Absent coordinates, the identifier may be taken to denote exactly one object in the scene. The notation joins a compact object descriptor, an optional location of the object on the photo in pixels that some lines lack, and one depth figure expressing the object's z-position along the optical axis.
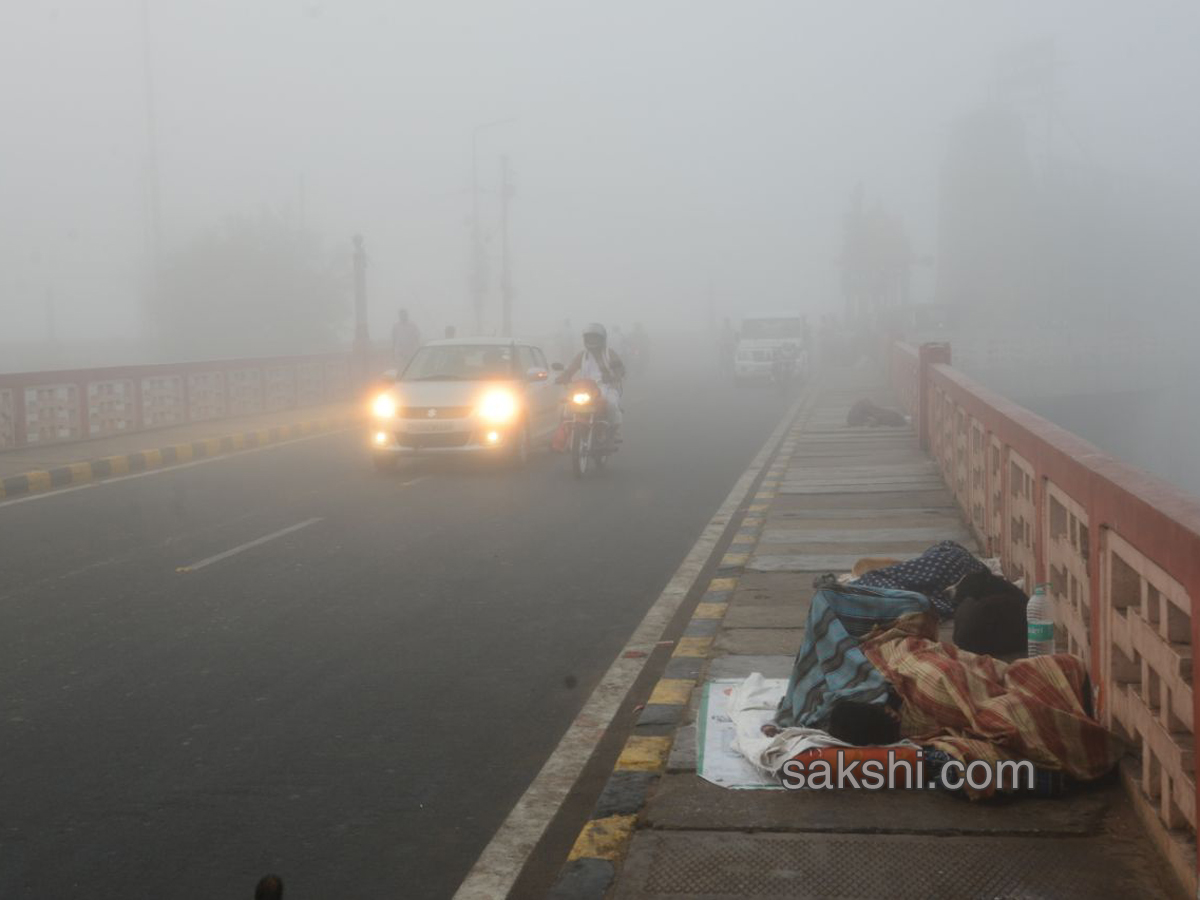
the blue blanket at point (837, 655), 5.28
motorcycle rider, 16.45
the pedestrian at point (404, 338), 28.44
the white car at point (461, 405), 16.27
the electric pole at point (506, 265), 53.84
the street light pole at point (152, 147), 39.97
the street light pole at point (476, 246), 49.29
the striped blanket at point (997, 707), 4.82
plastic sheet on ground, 5.08
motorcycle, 15.86
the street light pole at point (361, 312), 32.03
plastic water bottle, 5.76
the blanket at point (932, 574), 7.44
